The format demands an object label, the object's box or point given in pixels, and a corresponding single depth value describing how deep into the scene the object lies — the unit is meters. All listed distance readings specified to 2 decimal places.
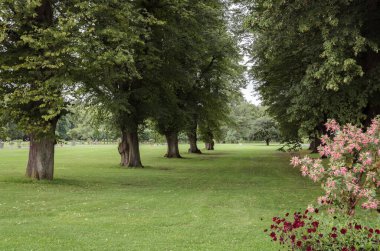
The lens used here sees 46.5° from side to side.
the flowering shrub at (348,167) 7.30
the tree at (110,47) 16.80
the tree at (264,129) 92.56
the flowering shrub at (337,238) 5.45
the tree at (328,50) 14.13
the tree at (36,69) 15.97
